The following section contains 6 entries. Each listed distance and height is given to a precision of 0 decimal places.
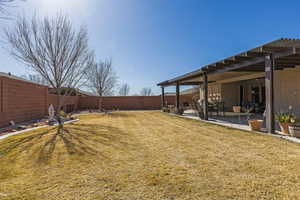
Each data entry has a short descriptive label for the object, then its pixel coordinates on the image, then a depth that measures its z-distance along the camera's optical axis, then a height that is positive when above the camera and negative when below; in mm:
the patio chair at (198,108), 10062 -362
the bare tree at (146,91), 51875 +3279
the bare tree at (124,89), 47975 +3612
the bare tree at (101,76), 20769 +3203
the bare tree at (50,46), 8492 +2912
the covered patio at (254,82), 5645 +1245
